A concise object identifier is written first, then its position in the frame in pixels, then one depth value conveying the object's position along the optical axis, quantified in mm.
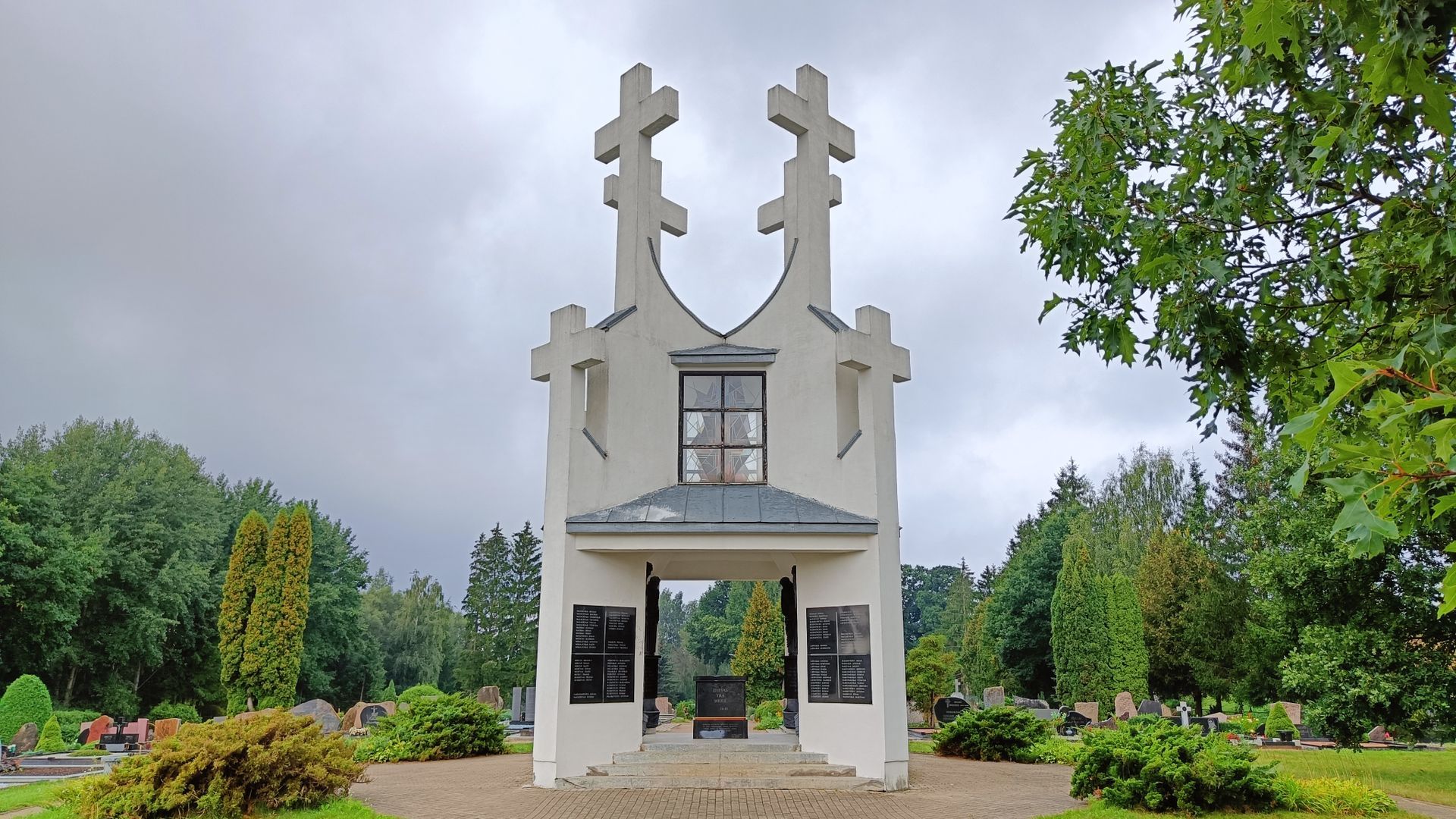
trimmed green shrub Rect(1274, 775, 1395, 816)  9711
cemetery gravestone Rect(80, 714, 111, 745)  22156
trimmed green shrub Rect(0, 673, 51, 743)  21453
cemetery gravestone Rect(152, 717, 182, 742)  20047
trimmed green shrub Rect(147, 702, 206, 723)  29172
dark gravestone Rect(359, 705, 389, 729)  25562
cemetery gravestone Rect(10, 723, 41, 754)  19922
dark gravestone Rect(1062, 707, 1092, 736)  24036
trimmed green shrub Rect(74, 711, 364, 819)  8852
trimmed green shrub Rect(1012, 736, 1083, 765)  15727
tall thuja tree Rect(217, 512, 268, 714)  30031
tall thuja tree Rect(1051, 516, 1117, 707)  29109
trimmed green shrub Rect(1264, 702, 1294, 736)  23641
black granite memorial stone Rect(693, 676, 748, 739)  14258
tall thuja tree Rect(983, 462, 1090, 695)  33719
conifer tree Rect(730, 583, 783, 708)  32281
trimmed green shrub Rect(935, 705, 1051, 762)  16062
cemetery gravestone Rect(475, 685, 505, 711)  28641
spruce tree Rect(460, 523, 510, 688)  42281
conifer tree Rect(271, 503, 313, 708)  30078
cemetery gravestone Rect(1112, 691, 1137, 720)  26578
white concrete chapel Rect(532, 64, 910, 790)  13188
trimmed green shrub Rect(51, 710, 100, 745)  23078
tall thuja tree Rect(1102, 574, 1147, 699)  28984
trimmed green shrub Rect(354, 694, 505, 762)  15883
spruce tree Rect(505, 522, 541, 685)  41769
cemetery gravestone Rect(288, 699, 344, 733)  24781
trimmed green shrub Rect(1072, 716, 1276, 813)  9594
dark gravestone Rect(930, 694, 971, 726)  22531
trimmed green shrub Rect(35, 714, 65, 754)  19406
